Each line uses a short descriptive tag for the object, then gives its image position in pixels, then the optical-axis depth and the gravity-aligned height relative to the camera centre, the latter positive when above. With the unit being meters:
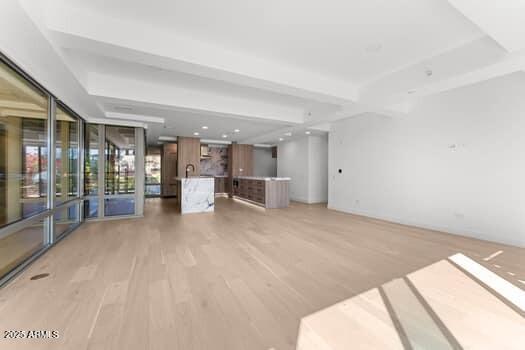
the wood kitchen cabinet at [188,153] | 9.22 +0.80
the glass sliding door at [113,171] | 5.48 +0.00
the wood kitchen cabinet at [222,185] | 11.23 -0.67
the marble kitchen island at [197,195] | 6.73 -0.72
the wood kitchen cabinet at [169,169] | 10.42 +0.13
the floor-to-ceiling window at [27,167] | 2.71 +0.05
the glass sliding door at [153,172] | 10.83 -0.02
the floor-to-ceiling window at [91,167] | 5.36 +0.09
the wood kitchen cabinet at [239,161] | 10.73 +0.56
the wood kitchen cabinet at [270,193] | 7.68 -0.75
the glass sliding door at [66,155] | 3.82 +0.30
